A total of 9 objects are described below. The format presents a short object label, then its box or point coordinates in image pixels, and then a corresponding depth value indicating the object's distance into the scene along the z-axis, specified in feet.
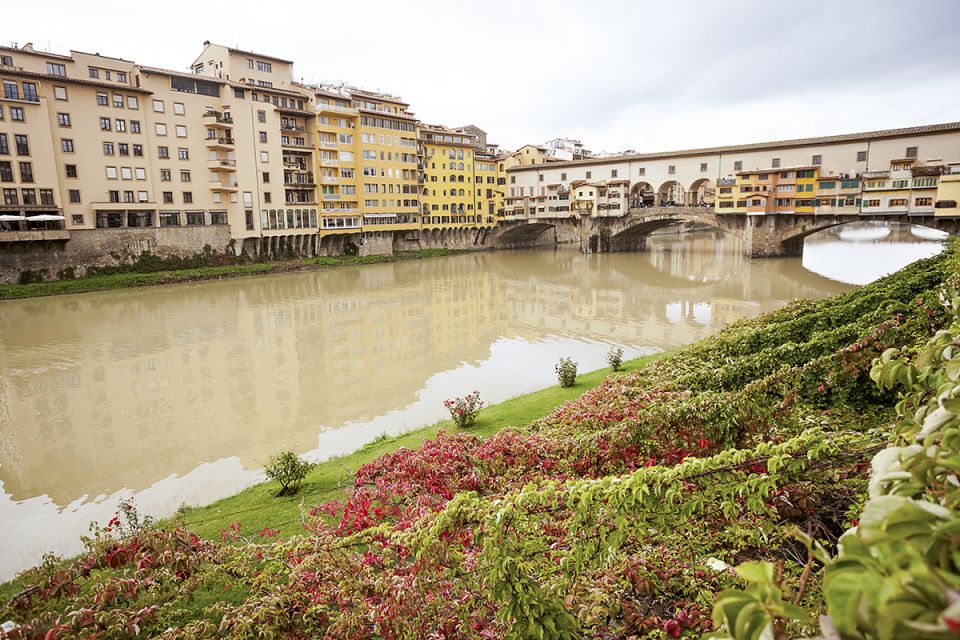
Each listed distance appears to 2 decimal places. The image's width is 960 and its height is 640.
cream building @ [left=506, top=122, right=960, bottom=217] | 150.30
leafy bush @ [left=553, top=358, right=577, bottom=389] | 52.54
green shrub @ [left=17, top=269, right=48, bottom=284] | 129.08
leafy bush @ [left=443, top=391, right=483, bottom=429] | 42.65
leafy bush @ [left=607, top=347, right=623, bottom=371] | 57.37
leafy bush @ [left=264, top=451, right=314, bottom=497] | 34.22
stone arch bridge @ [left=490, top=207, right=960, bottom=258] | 161.79
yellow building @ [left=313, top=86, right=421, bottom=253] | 184.14
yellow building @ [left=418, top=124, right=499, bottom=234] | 221.05
